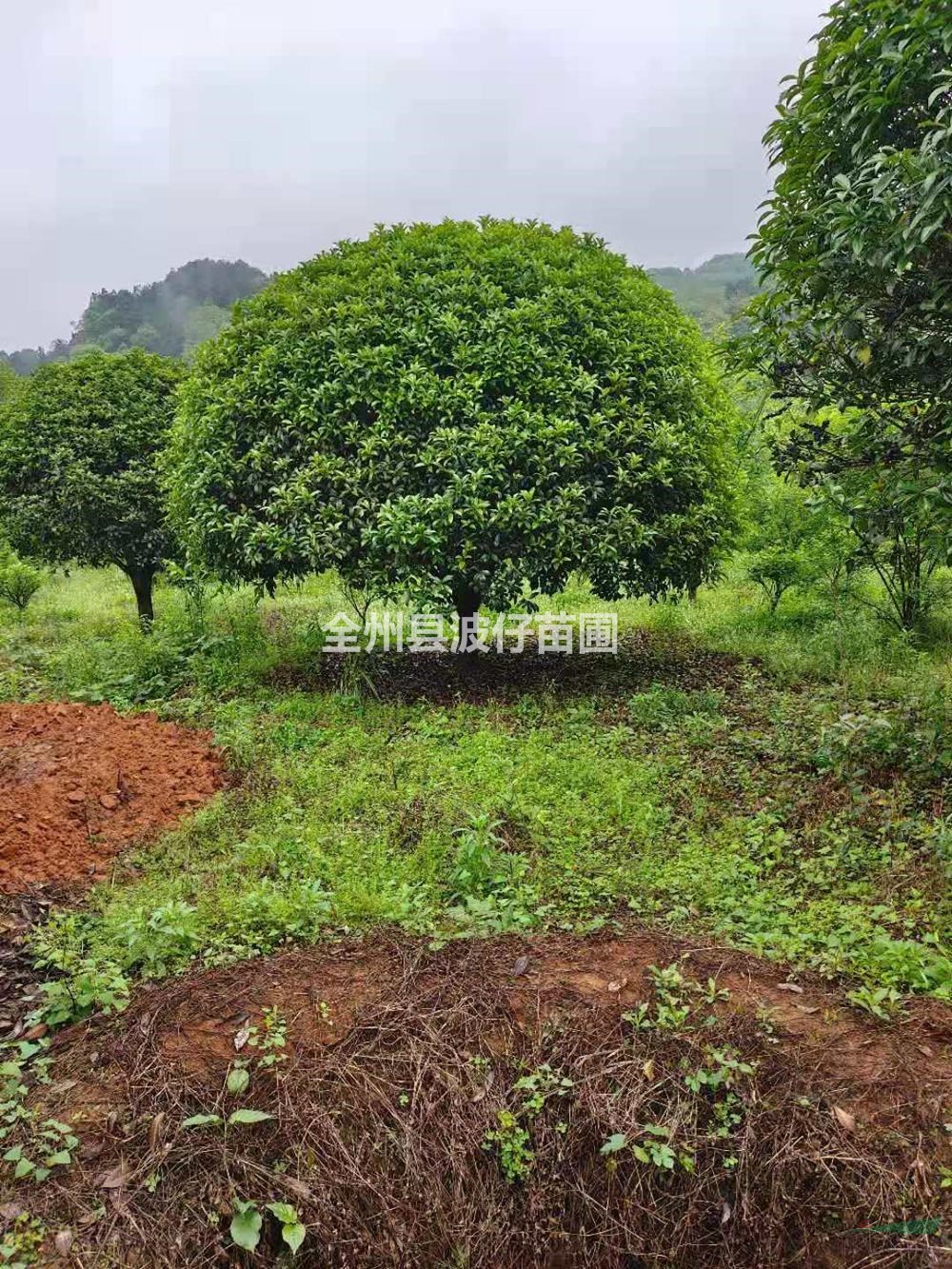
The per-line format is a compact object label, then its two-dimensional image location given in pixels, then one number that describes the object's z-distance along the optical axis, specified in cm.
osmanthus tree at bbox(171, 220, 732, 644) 577
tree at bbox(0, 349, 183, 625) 849
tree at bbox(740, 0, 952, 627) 305
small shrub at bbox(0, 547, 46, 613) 1075
